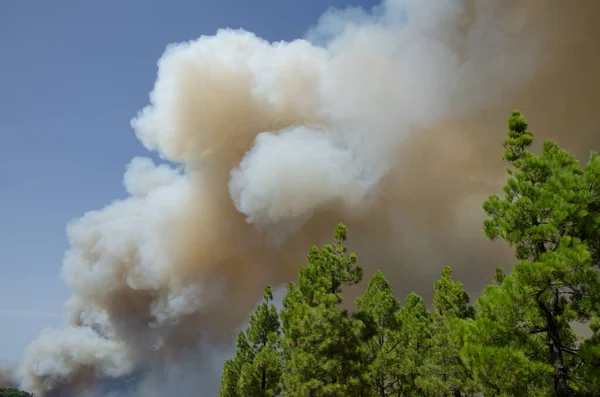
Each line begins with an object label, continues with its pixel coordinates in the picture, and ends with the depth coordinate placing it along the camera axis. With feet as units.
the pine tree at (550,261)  26.81
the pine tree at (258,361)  80.28
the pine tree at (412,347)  71.10
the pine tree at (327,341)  52.49
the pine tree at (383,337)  71.46
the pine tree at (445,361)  68.39
